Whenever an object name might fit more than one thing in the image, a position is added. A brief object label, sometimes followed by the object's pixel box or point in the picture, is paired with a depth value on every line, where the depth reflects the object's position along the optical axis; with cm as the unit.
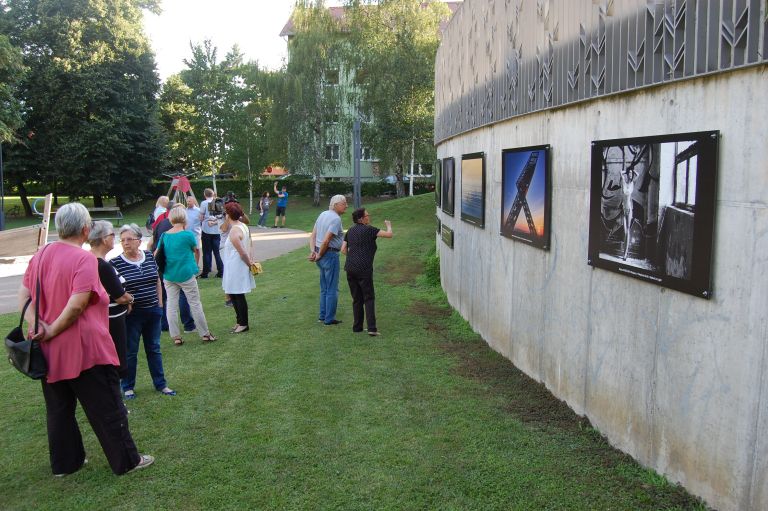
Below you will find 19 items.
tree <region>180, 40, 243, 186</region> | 4388
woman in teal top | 777
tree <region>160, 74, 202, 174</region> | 5019
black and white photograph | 377
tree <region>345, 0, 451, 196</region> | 3809
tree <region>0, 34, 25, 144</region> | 2600
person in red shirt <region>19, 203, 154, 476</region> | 426
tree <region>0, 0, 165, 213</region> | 3781
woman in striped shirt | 607
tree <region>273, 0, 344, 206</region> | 3947
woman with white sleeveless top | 858
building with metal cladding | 348
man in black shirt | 878
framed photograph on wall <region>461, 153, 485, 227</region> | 866
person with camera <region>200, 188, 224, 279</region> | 1348
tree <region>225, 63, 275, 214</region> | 4262
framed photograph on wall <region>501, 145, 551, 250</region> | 621
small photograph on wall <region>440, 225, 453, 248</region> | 1121
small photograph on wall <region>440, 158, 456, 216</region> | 1124
